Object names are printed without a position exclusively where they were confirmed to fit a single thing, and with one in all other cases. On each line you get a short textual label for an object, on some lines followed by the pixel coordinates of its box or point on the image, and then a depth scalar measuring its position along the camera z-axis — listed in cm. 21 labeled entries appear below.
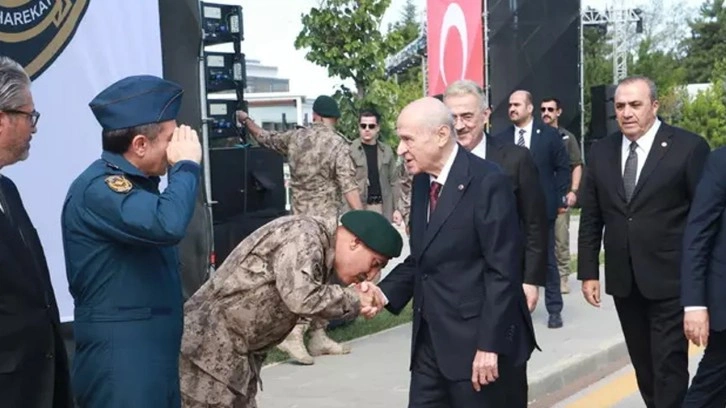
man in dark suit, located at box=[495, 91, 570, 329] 923
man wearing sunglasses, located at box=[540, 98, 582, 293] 1136
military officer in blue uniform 337
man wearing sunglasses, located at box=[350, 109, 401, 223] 1113
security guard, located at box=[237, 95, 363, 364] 858
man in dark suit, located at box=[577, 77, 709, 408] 562
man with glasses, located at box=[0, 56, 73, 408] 302
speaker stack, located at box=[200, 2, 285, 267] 859
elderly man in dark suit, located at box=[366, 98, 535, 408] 433
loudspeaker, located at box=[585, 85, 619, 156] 1703
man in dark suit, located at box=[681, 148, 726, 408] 504
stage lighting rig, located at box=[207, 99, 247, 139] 889
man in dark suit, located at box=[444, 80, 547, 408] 566
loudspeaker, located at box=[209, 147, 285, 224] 876
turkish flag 1543
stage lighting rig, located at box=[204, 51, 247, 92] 868
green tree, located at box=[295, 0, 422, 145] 1520
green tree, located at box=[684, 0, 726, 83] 7306
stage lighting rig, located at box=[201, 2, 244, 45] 855
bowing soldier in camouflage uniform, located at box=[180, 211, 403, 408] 372
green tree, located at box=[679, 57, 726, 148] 4041
